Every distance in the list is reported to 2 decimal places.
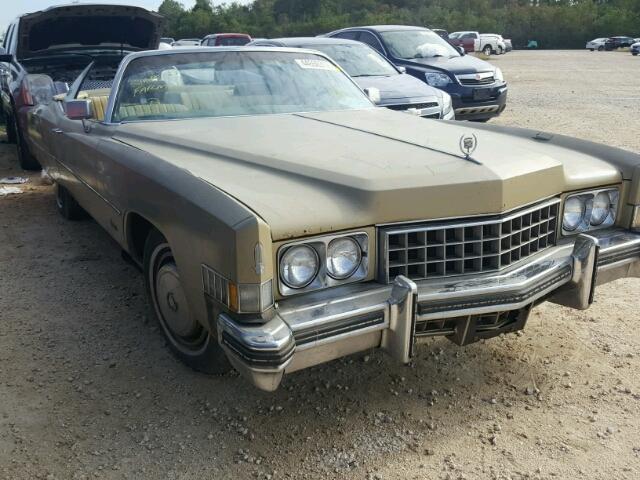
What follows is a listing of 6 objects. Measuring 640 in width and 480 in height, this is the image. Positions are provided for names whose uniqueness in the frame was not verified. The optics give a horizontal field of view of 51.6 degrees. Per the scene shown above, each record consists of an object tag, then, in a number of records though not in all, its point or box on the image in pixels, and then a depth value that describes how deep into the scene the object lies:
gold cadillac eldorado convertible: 2.44
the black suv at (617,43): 48.97
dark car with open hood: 7.26
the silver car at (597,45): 49.73
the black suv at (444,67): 10.11
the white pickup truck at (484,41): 43.06
